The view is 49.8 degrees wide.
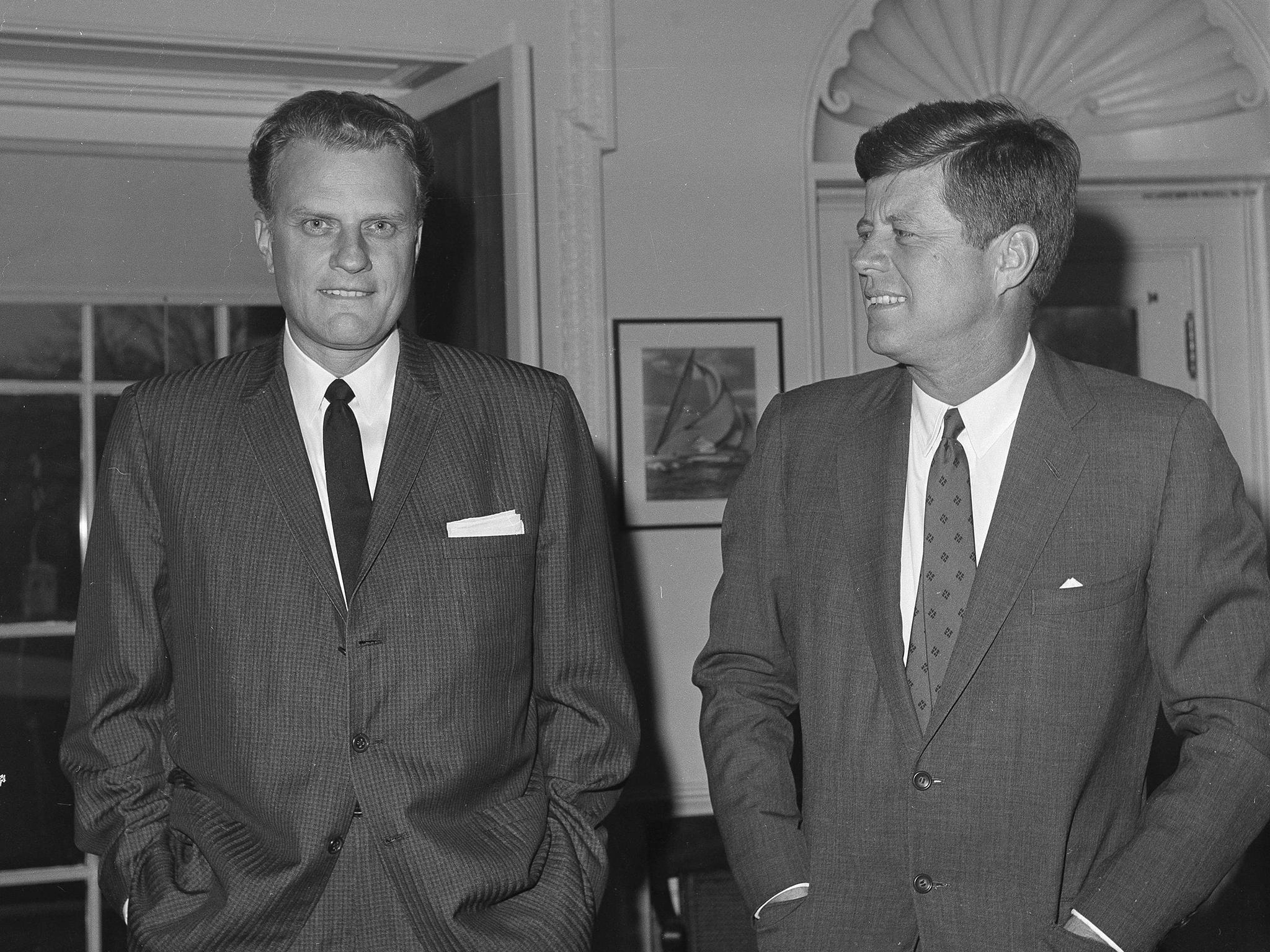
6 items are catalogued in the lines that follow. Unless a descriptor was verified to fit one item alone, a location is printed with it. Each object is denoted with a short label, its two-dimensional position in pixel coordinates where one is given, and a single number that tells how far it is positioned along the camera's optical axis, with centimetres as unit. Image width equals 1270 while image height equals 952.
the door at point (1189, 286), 446
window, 404
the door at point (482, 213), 362
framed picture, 397
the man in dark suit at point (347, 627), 191
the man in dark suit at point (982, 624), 194
